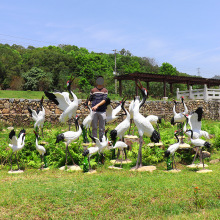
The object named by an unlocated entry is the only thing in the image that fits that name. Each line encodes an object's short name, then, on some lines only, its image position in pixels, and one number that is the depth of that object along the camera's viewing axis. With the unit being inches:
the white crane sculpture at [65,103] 259.1
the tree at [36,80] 1021.8
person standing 254.7
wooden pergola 762.2
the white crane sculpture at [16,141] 207.6
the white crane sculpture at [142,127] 213.6
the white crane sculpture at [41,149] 219.9
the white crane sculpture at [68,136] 215.2
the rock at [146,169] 215.8
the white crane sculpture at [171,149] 207.8
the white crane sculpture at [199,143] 209.8
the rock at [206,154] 269.0
